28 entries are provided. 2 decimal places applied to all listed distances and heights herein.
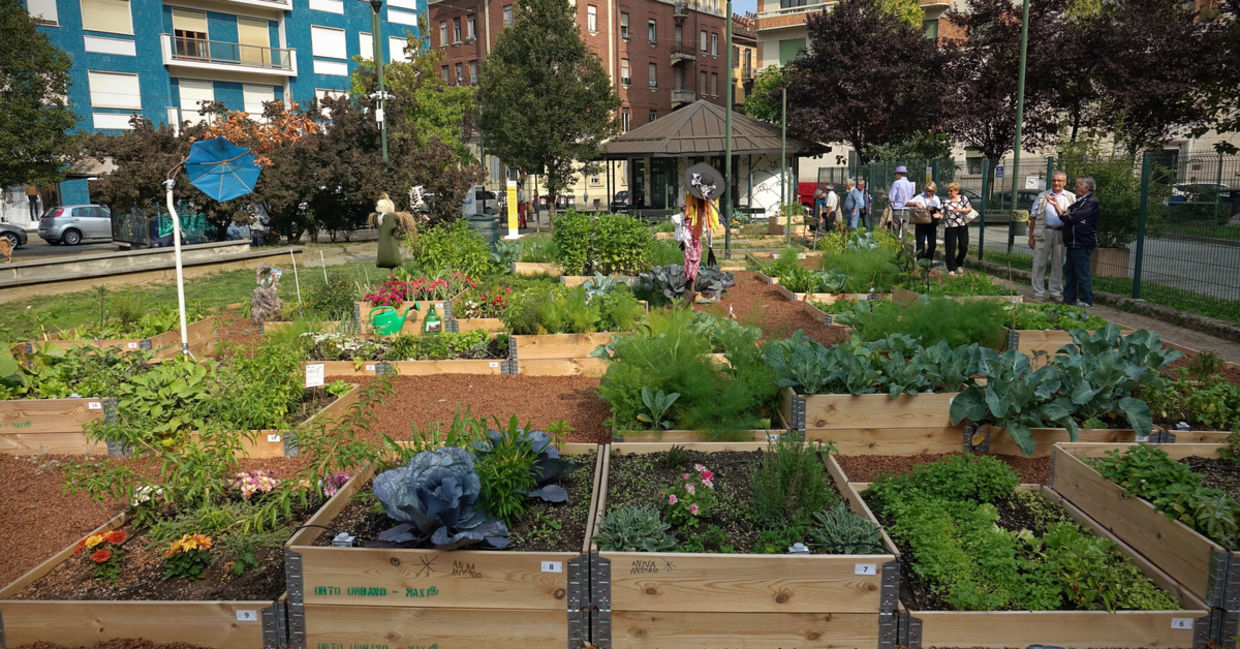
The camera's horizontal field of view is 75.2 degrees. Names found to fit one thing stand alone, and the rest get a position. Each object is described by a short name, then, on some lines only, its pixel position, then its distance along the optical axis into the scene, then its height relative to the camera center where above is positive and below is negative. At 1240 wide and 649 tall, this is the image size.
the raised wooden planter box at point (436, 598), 3.51 -1.73
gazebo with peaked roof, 27.34 +1.56
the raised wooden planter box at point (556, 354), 7.57 -1.47
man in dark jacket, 10.50 -0.68
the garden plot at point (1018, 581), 3.45 -1.76
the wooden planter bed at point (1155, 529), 3.50 -1.65
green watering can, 8.34 -1.27
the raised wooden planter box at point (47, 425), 5.98 -1.62
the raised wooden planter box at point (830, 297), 10.49 -1.40
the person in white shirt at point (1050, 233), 11.13 -0.63
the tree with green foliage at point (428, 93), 31.01 +4.16
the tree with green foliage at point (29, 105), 17.05 +2.15
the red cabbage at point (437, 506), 3.53 -1.36
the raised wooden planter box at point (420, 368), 7.58 -1.59
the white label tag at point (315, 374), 6.27 -1.34
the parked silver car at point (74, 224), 27.41 -0.68
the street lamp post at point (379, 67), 19.06 +3.08
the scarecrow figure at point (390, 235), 12.09 -0.55
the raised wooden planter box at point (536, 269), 13.27 -1.19
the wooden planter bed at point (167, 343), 6.97 -1.37
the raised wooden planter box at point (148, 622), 3.55 -1.83
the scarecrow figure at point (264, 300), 9.58 -1.17
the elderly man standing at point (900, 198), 16.17 -0.16
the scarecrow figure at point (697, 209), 10.33 -0.21
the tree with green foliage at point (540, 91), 31.88 +4.18
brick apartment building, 50.53 +9.85
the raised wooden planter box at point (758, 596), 3.46 -1.72
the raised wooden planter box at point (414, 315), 8.64 -1.26
